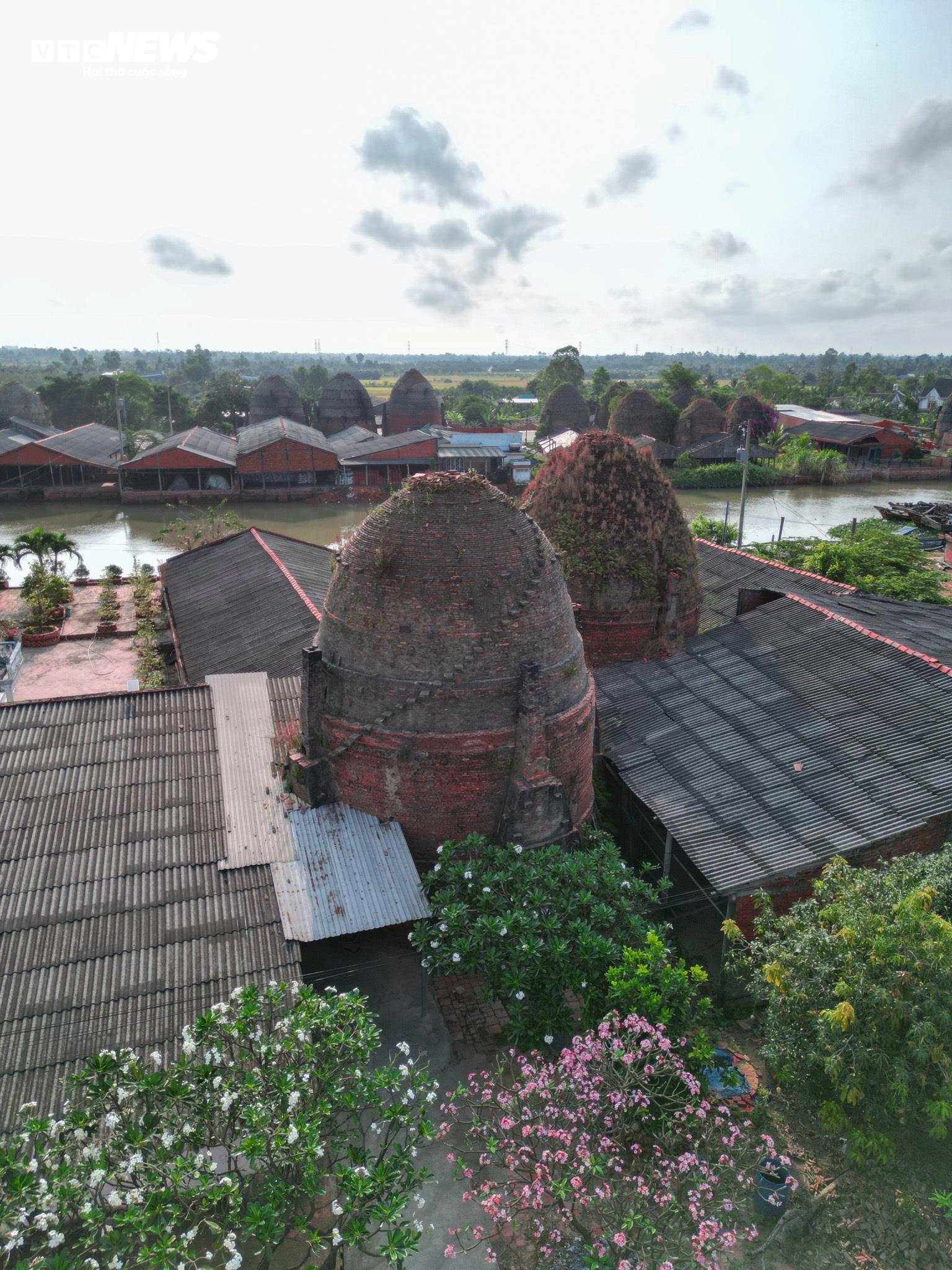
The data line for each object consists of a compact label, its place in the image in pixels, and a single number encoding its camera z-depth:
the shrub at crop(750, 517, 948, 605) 25.95
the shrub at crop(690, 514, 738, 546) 35.88
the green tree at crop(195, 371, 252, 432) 76.25
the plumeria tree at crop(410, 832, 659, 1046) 9.52
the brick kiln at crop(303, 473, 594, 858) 11.55
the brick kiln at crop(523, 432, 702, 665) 17.50
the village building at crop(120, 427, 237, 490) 48.09
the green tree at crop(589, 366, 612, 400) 108.81
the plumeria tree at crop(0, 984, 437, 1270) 6.05
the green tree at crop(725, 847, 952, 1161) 7.50
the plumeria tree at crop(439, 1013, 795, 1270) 7.29
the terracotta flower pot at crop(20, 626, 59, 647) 25.42
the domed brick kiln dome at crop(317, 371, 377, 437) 71.00
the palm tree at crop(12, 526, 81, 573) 29.39
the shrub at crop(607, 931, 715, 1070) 8.81
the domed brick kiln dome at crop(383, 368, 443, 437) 71.25
